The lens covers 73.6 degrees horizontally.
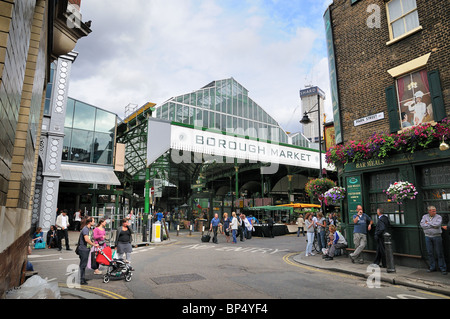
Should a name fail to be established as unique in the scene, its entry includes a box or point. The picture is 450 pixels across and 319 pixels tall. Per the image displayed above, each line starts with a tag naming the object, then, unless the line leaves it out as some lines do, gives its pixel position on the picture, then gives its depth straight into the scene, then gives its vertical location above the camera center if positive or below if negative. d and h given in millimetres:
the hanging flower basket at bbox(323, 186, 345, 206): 11469 +585
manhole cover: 7389 -1703
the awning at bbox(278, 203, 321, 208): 28250 +474
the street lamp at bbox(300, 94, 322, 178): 18297 +5475
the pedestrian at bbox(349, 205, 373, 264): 9961 -679
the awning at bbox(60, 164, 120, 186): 21438 +2758
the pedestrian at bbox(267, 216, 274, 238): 21750 -1091
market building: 21181 +5160
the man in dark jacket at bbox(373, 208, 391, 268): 9297 -721
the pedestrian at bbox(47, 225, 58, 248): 14805 -1331
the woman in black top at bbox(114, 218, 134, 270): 8602 -845
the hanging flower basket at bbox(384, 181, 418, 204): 9023 +571
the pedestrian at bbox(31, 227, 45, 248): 13986 -1231
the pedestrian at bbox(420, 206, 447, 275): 8094 -744
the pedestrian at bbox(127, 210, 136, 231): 18491 -601
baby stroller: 7559 -1365
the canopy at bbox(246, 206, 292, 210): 27328 +254
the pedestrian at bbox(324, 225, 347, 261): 11000 -1208
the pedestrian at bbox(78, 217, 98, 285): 7328 -937
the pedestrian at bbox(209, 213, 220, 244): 18078 -832
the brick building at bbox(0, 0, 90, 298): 3161 +1334
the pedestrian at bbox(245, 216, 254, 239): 20438 -1084
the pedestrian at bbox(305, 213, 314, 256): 12367 -999
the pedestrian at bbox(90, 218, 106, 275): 8336 -653
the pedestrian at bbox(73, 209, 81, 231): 22906 -747
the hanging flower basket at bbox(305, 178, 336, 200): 13992 +1142
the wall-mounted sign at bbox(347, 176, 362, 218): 11075 +635
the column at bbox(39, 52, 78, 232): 17297 +4038
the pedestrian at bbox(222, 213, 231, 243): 18422 -976
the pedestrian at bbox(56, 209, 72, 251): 13866 -711
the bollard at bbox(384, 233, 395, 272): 8453 -1219
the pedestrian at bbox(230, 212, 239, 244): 18114 -840
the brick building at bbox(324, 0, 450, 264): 9188 +4058
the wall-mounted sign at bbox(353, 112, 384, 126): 10812 +3361
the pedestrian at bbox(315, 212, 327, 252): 12609 -748
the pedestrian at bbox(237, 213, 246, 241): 19125 -1086
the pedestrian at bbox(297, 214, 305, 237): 22781 -920
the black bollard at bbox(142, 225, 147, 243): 17634 -1259
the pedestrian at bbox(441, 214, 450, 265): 8383 -935
